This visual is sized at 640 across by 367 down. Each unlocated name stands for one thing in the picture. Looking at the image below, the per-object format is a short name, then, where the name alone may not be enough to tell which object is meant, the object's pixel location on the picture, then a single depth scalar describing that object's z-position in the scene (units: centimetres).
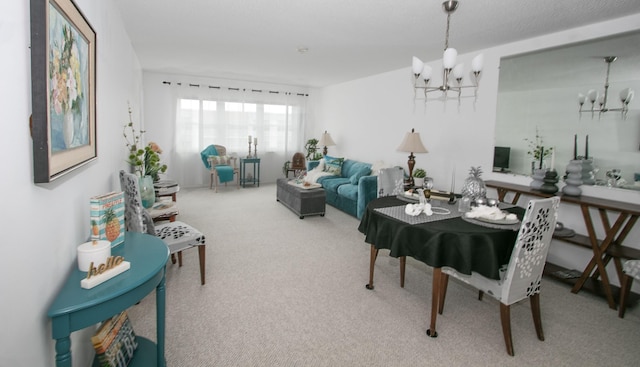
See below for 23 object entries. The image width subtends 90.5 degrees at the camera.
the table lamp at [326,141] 687
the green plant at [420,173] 457
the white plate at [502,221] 205
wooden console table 256
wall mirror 282
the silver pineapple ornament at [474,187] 248
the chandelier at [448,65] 224
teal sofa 462
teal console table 106
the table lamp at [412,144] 418
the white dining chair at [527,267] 183
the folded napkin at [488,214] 210
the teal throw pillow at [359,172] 521
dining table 193
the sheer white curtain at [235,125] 671
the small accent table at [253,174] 712
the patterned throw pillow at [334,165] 613
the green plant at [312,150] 743
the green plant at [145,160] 313
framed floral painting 100
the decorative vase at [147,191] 292
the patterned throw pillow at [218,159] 656
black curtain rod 646
